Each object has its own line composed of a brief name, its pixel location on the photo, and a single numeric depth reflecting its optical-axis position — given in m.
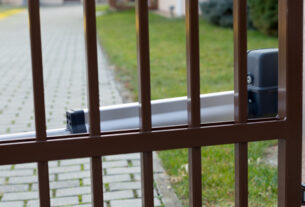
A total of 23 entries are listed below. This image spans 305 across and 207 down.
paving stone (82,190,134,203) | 3.93
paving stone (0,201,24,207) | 3.86
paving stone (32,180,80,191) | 4.22
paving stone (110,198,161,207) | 3.80
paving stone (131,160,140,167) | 4.71
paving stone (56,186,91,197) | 4.06
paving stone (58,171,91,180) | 4.45
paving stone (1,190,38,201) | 3.97
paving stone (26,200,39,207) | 3.83
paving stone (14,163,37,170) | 4.71
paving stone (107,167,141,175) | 4.53
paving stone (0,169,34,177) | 4.53
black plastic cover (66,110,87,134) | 2.22
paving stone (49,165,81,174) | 4.62
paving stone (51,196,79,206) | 3.87
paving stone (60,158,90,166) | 4.84
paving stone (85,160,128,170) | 4.72
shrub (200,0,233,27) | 15.22
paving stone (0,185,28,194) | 4.15
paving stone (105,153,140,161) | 4.92
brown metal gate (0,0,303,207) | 1.72
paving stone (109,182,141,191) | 4.15
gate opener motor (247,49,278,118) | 2.34
